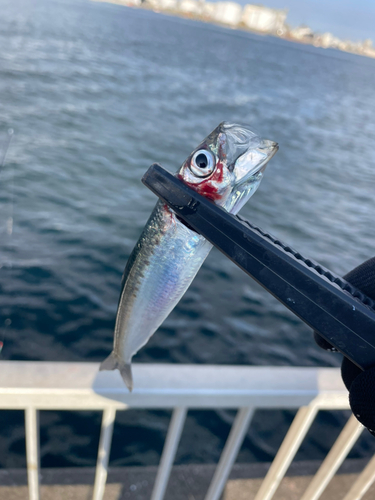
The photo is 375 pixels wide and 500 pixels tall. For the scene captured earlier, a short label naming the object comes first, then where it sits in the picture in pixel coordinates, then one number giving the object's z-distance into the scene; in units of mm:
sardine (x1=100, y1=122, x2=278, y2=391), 198
